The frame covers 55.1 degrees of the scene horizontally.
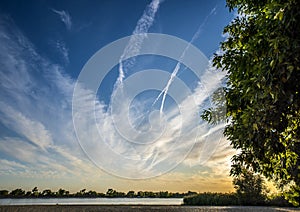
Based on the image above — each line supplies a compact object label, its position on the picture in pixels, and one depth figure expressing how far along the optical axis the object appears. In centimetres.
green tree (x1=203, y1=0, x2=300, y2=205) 397
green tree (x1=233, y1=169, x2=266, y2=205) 1944
